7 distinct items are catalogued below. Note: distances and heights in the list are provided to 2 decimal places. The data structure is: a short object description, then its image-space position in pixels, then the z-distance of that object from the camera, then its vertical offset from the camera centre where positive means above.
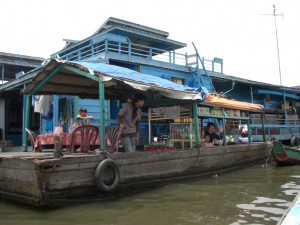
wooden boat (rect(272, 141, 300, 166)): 11.36 -0.70
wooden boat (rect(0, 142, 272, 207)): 5.42 -0.68
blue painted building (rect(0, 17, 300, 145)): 12.08 +2.85
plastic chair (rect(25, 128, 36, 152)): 7.88 +0.08
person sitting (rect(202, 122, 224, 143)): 10.67 +0.13
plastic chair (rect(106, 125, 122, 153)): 7.02 +0.04
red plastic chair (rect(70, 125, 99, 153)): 6.91 +0.05
